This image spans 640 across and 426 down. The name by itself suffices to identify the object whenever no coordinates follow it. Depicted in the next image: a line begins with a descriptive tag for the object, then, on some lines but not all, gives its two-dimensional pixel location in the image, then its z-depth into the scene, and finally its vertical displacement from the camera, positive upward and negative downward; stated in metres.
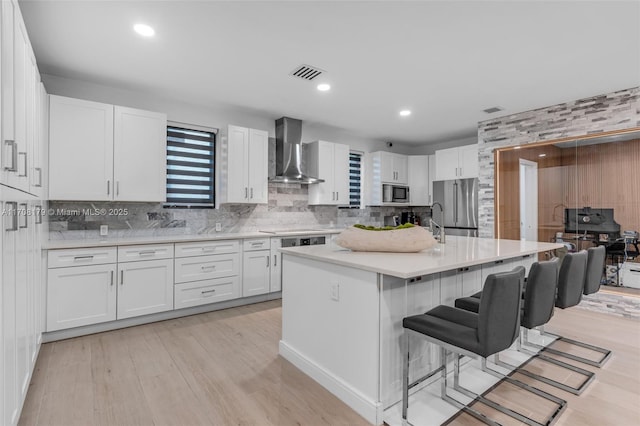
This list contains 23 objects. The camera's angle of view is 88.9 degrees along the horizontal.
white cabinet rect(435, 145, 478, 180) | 5.36 +0.89
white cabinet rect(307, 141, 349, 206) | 5.23 +0.73
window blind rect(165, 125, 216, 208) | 4.22 +0.65
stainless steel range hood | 4.82 +0.96
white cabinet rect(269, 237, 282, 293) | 4.43 -0.73
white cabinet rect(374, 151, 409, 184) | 6.05 +0.91
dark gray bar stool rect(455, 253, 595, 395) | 2.00 -0.54
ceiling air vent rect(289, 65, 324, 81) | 3.18 +1.43
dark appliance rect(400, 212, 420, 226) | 6.82 -0.05
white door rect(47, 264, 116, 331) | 2.98 -0.77
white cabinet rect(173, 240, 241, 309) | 3.70 -0.68
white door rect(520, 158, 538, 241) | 4.73 +0.21
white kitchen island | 1.90 -0.61
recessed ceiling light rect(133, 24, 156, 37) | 2.47 +1.43
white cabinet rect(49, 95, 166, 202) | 3.18 +0.67
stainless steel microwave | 6.05 +0.41
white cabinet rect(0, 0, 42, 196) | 1.43 +0.60
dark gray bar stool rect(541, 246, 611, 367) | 2.38 -0.56
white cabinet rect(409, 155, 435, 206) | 6.38 +0.72
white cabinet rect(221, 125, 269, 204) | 4.31 +0.65
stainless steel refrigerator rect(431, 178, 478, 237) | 5.29 +0.18
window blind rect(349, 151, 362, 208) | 6.11 +0.68
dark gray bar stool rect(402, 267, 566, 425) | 1.61 -0.62
